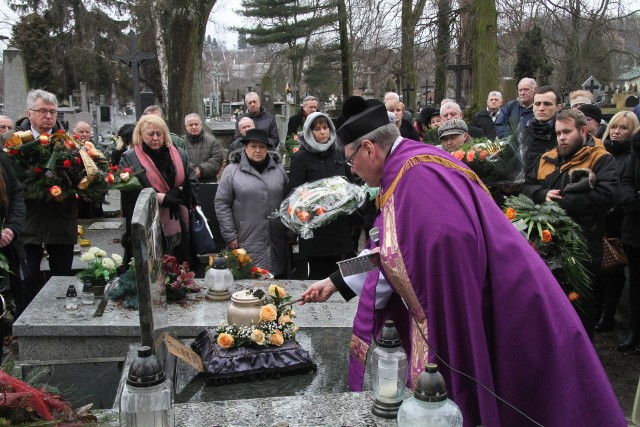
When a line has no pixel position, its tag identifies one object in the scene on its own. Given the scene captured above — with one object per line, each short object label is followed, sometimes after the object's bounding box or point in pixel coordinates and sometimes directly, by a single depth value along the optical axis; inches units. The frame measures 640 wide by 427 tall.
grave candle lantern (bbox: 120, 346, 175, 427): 88.5
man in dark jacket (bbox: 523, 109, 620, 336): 220.2
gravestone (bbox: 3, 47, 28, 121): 524.1
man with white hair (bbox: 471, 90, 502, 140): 356.3
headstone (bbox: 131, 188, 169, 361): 109.9
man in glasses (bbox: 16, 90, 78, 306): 244.4
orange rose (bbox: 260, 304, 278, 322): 157.9
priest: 110.7
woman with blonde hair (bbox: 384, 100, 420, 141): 331.3
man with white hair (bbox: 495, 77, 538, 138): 329.7
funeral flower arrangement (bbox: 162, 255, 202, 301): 204.8
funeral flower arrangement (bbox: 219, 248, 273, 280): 235.9
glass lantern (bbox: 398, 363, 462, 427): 85.4
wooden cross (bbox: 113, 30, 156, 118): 536.4
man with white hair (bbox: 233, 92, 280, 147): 412.2
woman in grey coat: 261.3
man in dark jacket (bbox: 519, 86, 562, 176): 260.1
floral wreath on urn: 156.0
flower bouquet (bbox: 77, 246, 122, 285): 217.8
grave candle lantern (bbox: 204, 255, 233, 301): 207.5
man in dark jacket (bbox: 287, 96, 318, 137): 433.0
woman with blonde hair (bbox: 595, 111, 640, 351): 252.1
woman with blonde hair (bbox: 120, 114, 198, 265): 241.6
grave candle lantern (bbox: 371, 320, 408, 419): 105.4
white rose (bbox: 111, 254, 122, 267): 235.8
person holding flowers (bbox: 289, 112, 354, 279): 261.9
